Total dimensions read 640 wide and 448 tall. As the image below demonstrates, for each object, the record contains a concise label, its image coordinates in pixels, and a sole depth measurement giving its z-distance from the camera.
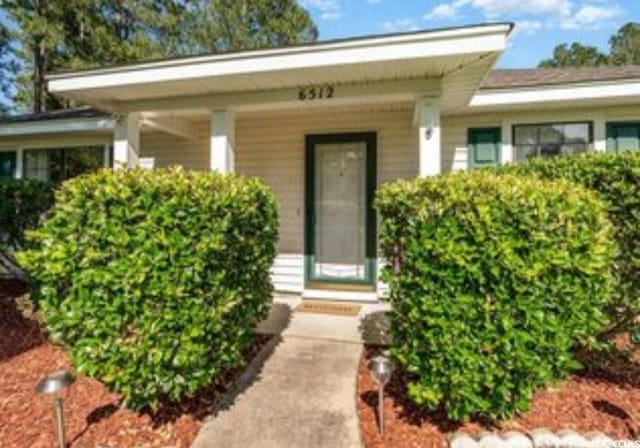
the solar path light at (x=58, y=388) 2.55
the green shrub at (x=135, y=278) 2.58
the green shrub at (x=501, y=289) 2.52
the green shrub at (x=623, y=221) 3.21
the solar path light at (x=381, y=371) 2.71
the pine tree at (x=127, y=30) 16.92
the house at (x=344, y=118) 4.28
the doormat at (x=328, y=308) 5.34
